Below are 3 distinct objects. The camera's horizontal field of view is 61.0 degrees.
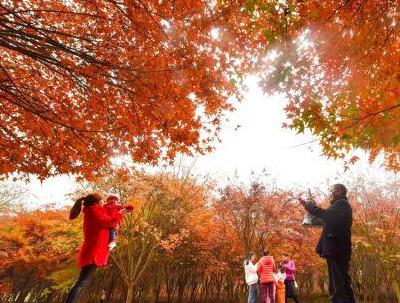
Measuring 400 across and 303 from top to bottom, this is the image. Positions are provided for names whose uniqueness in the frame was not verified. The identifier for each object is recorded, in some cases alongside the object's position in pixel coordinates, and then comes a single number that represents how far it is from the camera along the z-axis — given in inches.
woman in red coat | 177.5
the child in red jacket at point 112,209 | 187.6
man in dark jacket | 168.6
